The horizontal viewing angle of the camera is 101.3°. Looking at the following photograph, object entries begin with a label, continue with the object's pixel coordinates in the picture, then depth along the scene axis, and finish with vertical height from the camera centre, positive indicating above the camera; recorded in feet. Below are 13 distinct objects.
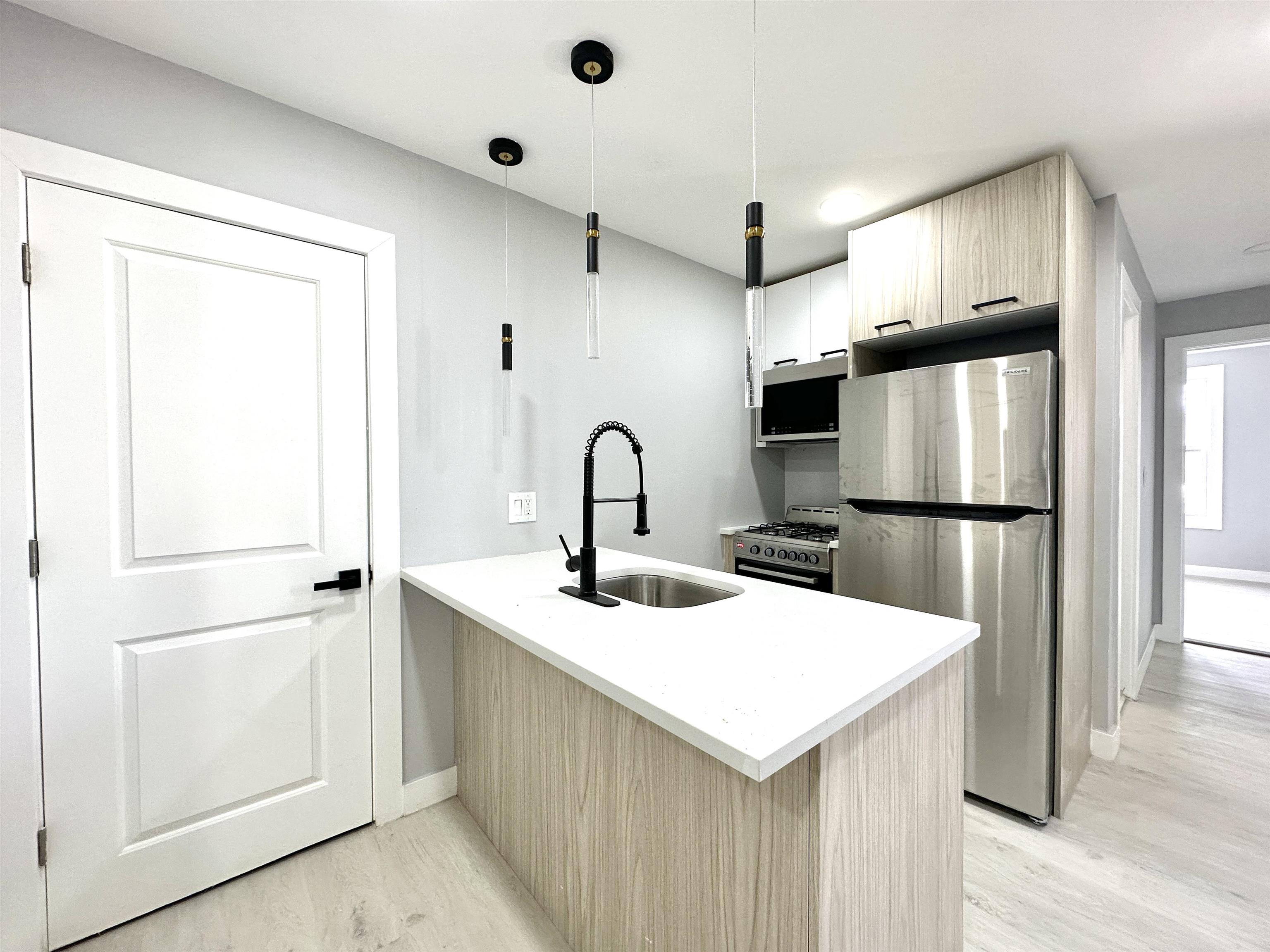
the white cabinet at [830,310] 9.02 +2.81
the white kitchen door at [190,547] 4.45 -0.73
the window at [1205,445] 17.88 +0.71
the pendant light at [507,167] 6.12 +3.78
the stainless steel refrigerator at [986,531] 6.09 -0.83
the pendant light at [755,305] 3.28 +1.03
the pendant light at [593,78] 4.38 +3.75
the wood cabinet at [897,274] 7.19 +2.80
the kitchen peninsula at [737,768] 2.76 -1.99
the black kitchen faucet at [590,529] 4.82 -0.60
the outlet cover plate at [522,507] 7.14 -0.52
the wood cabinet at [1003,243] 6.17 +2.79
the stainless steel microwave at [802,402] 9.28 +1.23
